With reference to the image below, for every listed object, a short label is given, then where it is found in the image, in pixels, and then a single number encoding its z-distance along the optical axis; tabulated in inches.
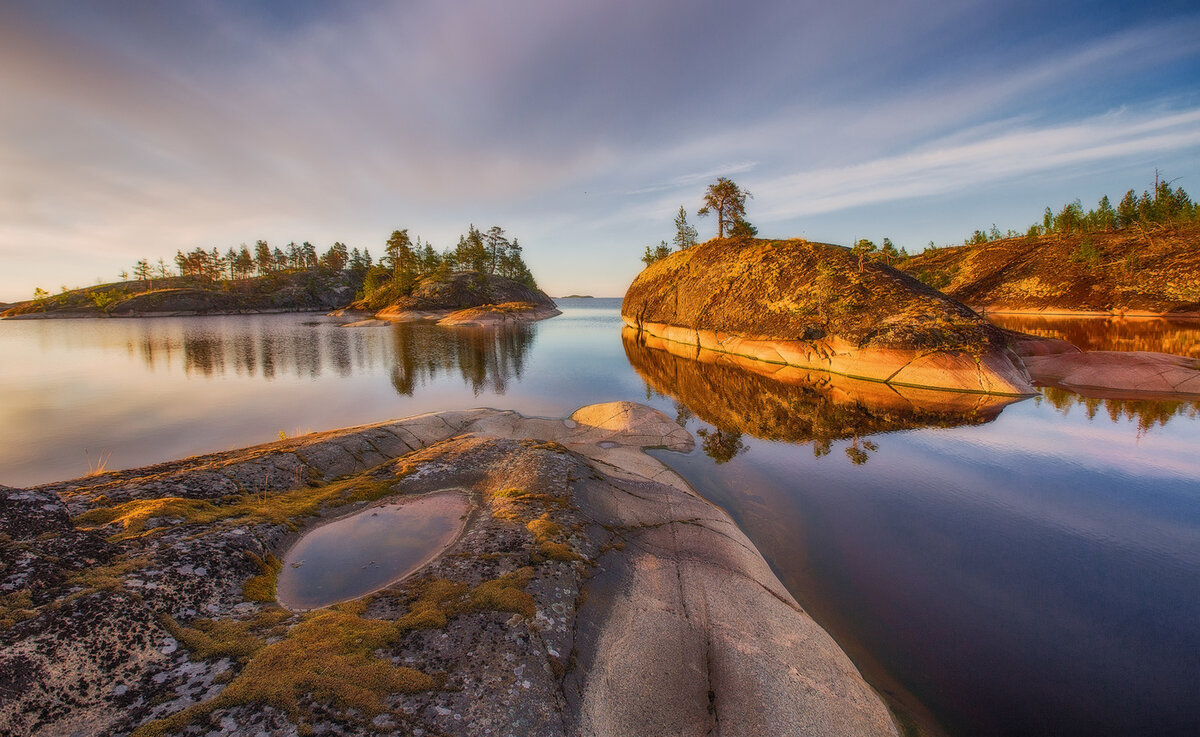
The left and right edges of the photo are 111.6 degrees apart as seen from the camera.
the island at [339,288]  3643.7
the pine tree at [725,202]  2160.4
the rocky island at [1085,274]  2282.2
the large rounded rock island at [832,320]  964.6
